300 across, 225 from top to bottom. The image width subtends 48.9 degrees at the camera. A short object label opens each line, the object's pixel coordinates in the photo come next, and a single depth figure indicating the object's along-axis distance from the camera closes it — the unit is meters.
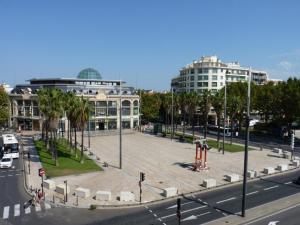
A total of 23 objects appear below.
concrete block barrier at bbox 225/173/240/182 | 46.36
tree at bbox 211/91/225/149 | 76.38
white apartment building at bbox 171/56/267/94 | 150.75
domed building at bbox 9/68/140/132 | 103.12
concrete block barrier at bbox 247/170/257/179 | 48.91
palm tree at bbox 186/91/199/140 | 89.13
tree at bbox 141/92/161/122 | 125.44
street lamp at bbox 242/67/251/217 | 28.76
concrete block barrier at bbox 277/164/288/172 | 53.78
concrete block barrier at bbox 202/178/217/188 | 43.12
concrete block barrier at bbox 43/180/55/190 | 41.03
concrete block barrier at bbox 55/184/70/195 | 38.48
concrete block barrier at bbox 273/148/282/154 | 70.94
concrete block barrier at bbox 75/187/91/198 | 37.83
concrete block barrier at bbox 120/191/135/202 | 36.72
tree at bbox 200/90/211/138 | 81.25
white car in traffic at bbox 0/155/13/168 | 52.38
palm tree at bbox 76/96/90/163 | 54.94
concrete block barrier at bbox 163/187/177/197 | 38.72
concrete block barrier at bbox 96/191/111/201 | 36.88
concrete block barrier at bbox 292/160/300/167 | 58.12
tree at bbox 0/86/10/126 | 82.07
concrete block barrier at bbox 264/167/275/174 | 51.68
